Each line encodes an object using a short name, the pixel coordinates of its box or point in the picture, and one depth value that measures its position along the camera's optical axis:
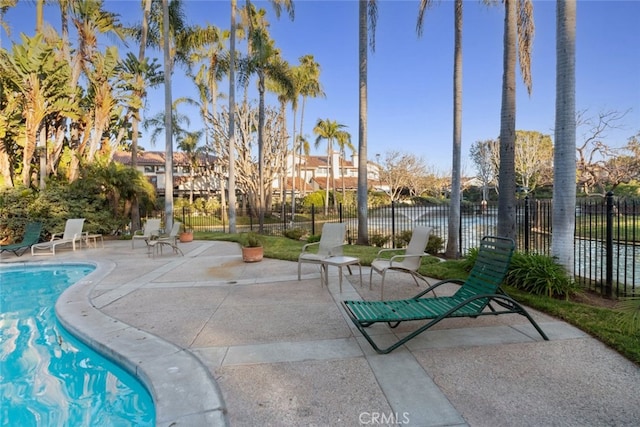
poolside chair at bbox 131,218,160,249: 12.24
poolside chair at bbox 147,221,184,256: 10.48
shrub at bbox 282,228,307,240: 15.48
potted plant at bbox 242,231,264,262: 9.20
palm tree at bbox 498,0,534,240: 7.02
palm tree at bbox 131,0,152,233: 17.81
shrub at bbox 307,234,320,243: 11.94
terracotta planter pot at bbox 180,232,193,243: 14.77
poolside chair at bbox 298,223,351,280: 7.25
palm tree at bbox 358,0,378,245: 11.99
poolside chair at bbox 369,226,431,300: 5.61
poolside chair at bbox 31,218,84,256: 12.21
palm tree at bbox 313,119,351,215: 35.47
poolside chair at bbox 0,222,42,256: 11.15
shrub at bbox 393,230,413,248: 11.75
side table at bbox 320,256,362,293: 6.07
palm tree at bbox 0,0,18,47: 15.65
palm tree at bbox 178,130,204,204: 35.45
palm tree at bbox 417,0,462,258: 9.97
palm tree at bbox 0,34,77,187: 13.16
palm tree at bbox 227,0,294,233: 17.16
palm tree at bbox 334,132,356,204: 36.34
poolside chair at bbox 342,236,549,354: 3.44
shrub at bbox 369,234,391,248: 12.51
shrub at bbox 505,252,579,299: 5.07
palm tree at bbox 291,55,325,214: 24.70
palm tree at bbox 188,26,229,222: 22.68
